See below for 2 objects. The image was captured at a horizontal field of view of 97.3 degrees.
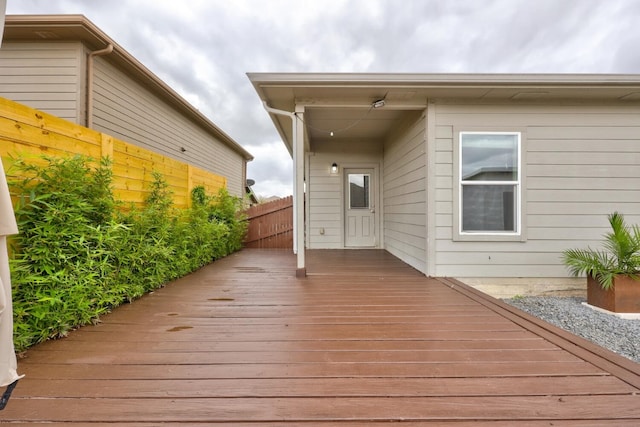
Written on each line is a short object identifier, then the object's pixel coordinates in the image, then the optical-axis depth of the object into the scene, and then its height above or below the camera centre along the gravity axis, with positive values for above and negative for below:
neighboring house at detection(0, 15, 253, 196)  4.18 +2.34
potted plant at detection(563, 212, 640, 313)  3.12 -0.63
